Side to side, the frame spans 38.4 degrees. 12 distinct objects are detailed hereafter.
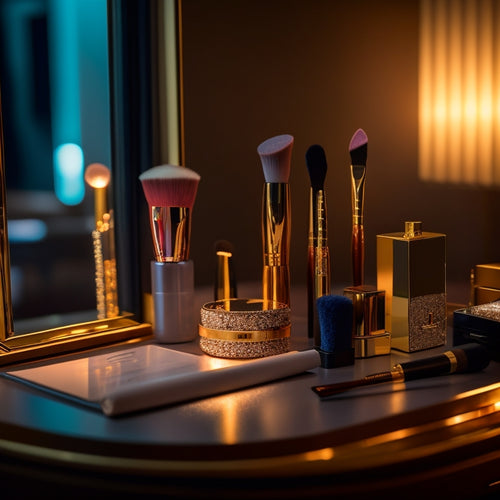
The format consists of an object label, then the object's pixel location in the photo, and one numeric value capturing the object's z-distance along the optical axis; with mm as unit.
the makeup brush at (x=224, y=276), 970
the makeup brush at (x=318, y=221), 873
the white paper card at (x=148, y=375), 625
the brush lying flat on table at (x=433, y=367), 682
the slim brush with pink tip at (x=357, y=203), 908
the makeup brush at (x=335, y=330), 764
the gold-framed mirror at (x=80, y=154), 854
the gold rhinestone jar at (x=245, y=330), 804
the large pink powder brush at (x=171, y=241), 876
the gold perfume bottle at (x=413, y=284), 832
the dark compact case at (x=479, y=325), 800
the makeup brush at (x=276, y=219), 894
